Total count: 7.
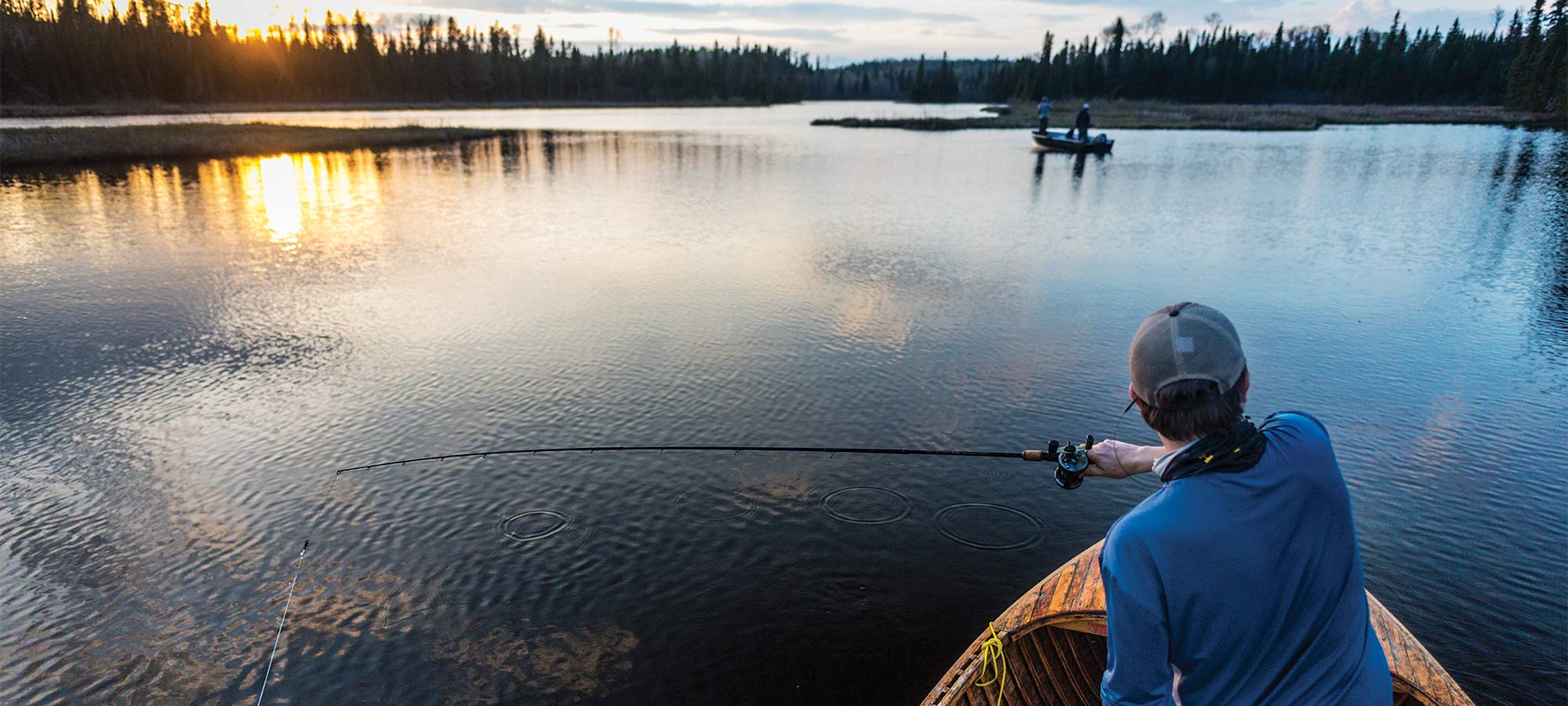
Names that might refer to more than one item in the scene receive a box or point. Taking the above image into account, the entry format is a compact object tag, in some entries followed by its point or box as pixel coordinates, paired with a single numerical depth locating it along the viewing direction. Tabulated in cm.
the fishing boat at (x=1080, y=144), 5038
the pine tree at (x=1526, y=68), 9806
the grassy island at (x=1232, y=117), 8594
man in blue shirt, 251
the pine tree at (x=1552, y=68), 8994
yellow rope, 468
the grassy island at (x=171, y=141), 4444
